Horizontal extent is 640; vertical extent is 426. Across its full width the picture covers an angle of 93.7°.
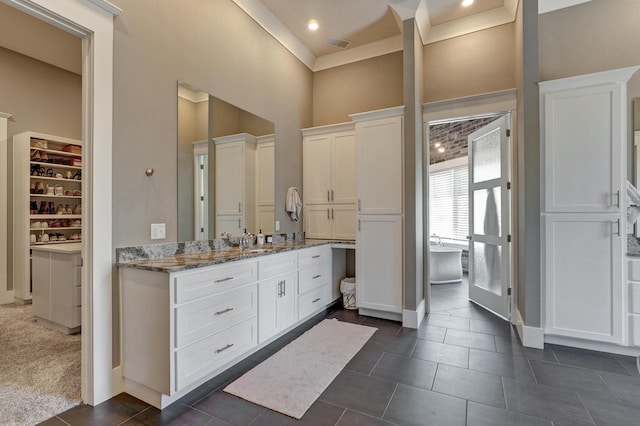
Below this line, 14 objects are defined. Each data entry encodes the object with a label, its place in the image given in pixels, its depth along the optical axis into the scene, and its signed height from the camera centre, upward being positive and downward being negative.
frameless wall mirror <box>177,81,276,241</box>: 2.61 +0.44
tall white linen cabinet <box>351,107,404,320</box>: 3.45 -0.03
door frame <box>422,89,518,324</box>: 3.33 +1.13
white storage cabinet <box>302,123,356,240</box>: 4.09 +0.43
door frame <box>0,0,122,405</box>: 1.96 +0.05
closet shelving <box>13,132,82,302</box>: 4.06 +0.25
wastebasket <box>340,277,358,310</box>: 3.92 -1.09
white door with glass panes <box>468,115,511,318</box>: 3.50 -0.09
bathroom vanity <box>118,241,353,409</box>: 1.89 -0.74
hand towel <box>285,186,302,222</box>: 4.00 +0.12
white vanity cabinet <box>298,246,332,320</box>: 3.27 -0.80
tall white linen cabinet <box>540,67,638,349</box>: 2.60 +0.03
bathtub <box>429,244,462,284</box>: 5.28 -0.94
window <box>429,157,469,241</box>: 6.02 +0.26
